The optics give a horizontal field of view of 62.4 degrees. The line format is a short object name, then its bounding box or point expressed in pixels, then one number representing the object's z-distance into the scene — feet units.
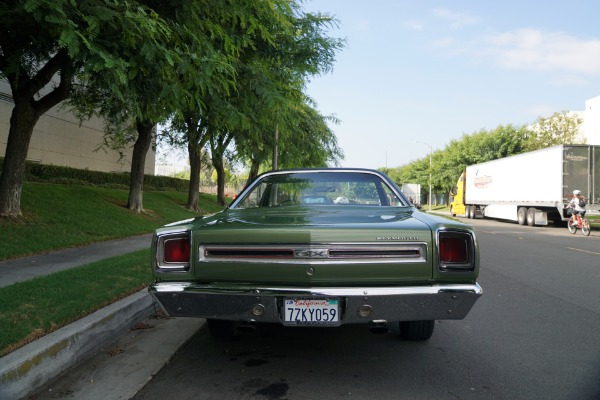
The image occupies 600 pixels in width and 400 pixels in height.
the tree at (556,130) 124.77
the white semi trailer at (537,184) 69.00
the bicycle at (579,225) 60.03
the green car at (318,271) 10.96
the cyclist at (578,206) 60.95
